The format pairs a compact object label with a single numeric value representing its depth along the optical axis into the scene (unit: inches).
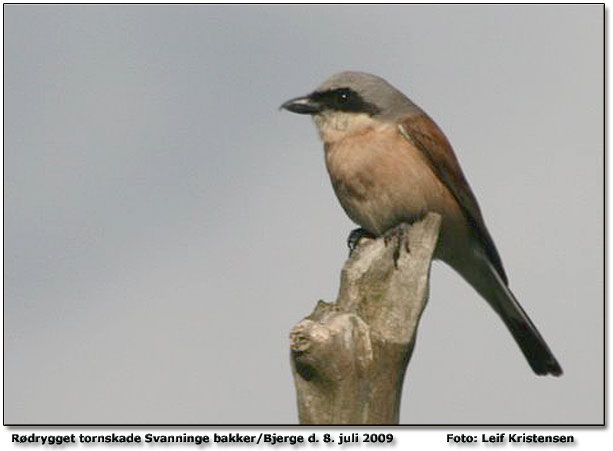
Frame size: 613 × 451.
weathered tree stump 372.2
